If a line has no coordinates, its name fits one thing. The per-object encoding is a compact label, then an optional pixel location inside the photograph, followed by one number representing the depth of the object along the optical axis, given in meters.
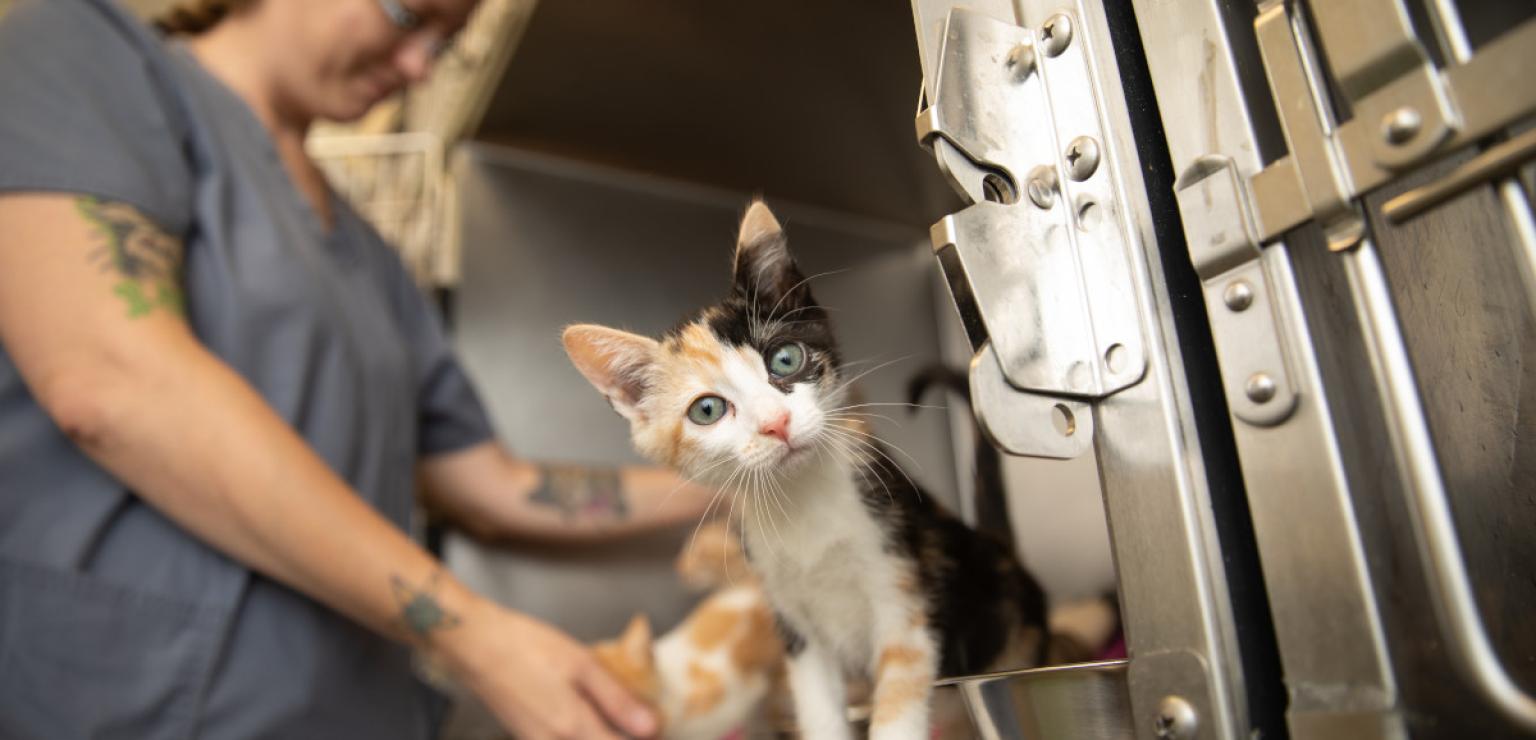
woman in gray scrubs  0.70
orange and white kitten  0.93
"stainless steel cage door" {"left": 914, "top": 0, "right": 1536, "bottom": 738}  0.31
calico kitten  0.54
